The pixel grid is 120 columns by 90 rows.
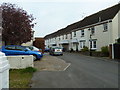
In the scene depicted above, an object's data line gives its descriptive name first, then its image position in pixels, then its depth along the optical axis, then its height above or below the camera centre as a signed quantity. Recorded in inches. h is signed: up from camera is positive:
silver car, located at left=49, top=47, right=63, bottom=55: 664.1 -38.5
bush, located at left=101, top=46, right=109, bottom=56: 537.2 -31.1
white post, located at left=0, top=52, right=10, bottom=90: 70.6 -20.4
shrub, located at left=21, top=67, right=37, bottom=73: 236.8 -61.7
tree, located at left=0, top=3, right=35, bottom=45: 418.7 +94.6
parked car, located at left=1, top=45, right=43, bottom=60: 346.3 -16.8
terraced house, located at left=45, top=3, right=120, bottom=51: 620.3 +114.1
